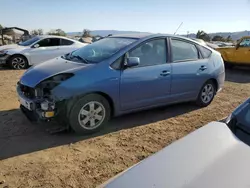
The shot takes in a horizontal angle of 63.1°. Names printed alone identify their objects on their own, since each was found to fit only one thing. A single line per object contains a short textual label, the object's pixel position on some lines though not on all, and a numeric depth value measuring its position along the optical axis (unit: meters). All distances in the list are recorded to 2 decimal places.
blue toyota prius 2.96
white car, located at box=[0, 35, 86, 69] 7.82
